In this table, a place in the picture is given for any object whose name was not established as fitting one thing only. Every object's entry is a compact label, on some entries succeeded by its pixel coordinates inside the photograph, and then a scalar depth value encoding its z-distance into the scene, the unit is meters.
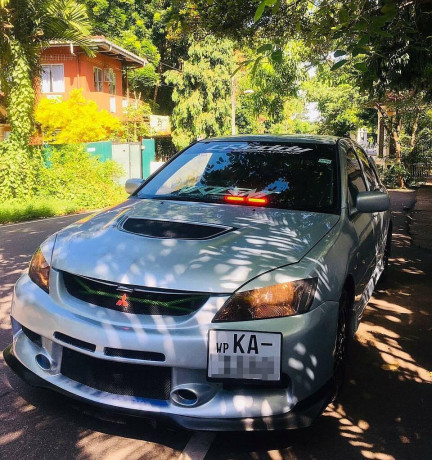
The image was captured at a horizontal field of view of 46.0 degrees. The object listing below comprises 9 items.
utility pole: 30.15
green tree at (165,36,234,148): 33.19
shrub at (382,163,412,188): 22.17
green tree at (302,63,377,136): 23.62
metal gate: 19.91
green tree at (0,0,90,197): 13.28
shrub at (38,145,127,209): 15.30
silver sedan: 2.48
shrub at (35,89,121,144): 18.34
